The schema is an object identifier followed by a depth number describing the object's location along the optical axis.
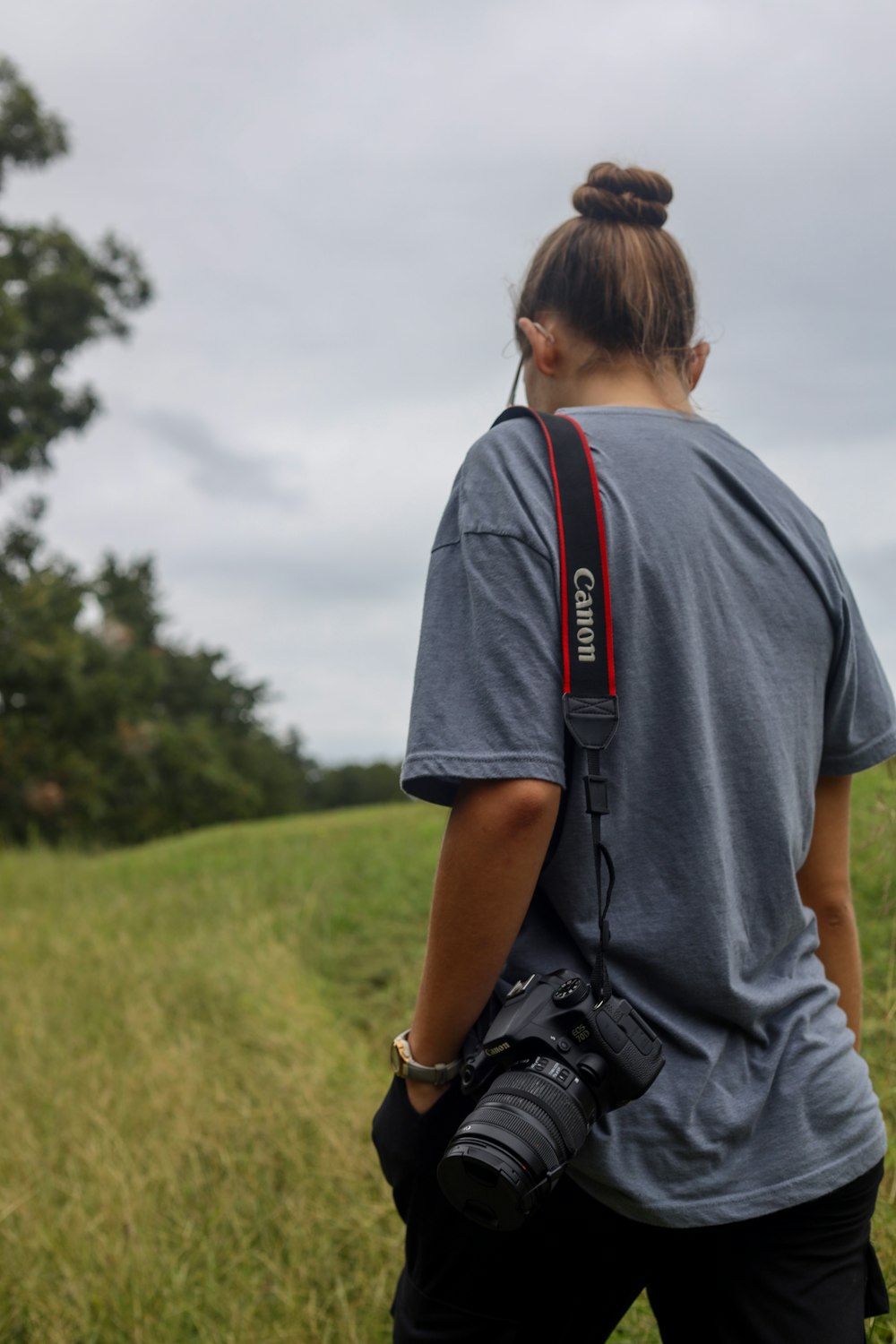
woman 1.29
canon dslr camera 1.20
